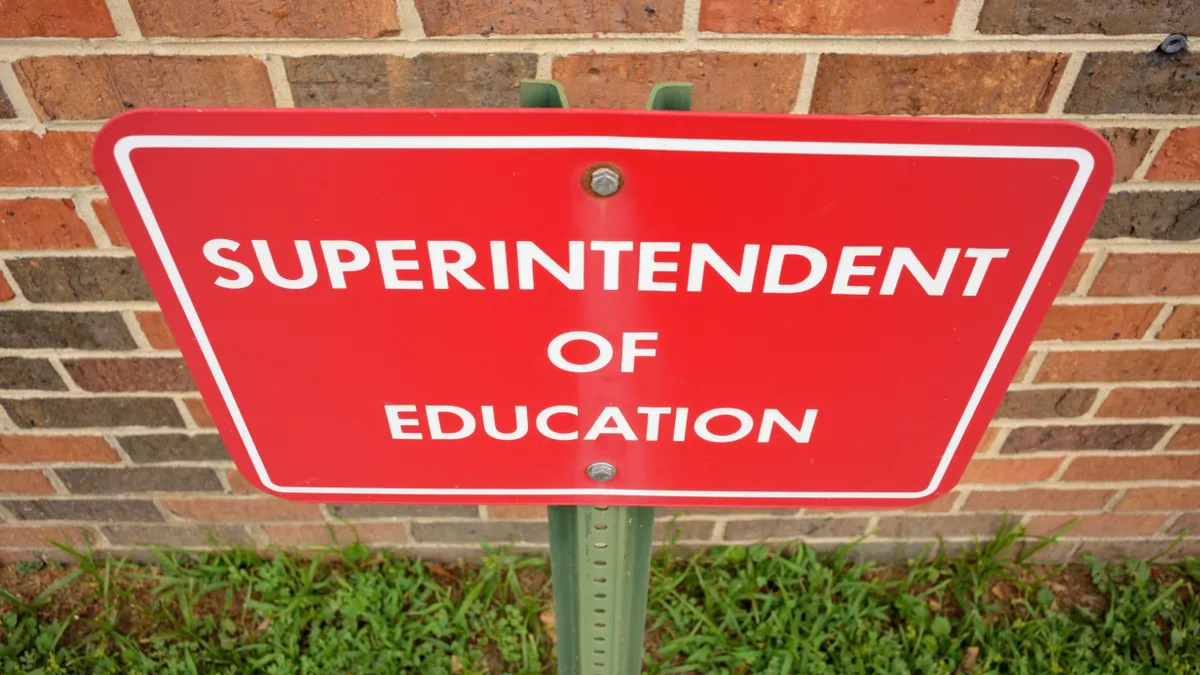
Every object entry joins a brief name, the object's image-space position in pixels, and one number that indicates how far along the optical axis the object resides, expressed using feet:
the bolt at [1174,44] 2.93
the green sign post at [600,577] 2.57
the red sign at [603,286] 1.77
